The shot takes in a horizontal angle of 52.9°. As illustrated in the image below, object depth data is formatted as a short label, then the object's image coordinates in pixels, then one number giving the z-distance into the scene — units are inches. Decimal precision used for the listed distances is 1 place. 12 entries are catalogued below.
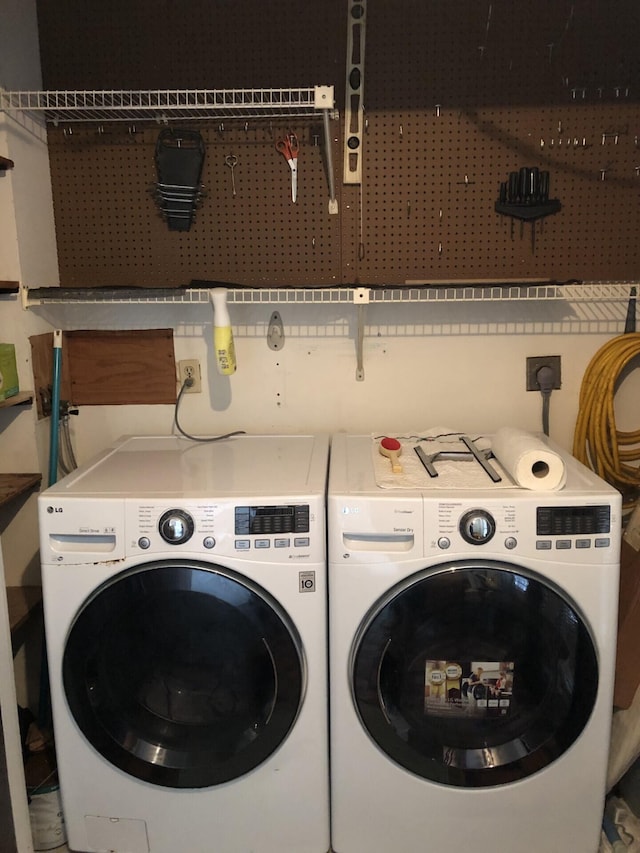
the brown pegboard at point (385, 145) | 74.2
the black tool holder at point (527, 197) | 74.7
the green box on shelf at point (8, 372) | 69.7
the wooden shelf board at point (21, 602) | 70.3
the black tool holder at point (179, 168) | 76.3
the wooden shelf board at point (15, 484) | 68.2
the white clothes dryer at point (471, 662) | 57.9
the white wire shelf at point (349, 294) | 70.6
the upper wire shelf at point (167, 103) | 74.7
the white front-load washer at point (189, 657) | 58.9
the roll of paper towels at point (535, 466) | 59.5
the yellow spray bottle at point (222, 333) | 72.1
